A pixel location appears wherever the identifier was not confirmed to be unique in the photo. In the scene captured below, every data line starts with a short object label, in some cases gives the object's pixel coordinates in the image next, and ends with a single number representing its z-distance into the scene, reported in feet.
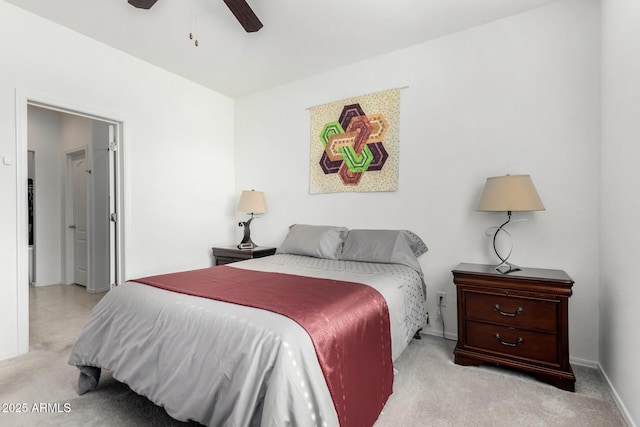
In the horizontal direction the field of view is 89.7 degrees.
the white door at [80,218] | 15.52
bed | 4.01
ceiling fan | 6.56
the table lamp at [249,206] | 12.43
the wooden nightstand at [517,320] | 6.74
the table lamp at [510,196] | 7.34
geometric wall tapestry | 10.49
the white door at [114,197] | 10.79
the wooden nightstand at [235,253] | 11.81
